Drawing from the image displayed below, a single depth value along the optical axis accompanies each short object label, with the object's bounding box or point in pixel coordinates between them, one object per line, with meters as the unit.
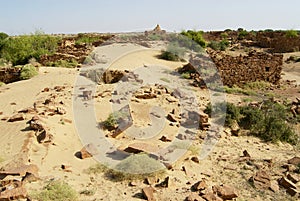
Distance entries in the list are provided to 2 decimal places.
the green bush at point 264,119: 9.49
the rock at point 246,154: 7.88
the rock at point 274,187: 6.32
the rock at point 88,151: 7.44
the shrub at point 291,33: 32.34
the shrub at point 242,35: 41.31
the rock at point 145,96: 11.77
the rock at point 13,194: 5.38
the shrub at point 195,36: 29.00
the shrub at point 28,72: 16.06
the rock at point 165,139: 8.55
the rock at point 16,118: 9.35
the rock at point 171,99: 11.68
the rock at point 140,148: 7.36
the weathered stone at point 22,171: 6.25
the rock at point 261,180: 6.45
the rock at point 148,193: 5.73
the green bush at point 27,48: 20.78
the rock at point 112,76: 15.29
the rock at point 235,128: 9.58
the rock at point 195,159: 7.54
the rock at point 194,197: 5.54
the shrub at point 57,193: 5.48
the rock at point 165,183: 6.21
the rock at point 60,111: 9.92
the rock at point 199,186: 6.07
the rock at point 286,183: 6.38
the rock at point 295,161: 7.54
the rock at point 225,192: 5.88
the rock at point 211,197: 5.59
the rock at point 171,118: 9.93
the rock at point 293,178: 6.68
